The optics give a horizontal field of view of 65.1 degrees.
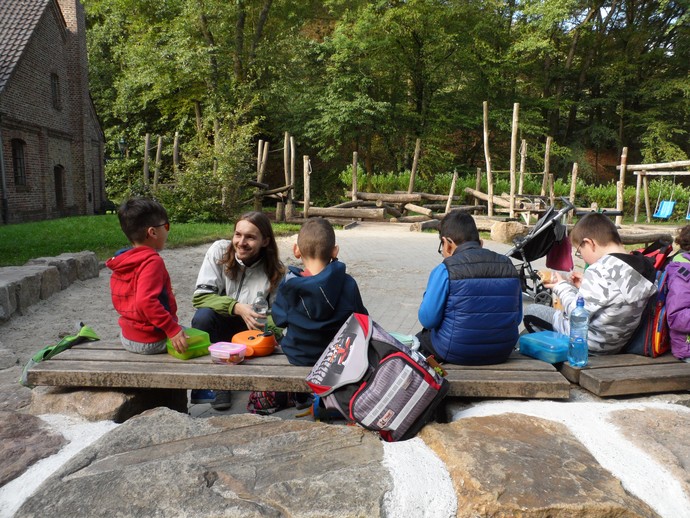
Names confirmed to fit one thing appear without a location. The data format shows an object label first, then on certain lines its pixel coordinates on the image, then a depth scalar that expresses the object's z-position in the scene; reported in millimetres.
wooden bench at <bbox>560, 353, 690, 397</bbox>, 2684
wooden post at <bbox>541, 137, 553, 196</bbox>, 20438
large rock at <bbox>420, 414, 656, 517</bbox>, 1735
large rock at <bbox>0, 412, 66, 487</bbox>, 2071
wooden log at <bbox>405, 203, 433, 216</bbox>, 21062
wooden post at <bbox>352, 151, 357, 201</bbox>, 21703
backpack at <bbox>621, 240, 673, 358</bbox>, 3046
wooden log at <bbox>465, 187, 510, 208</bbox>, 19906
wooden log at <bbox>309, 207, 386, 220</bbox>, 20484
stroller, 6137
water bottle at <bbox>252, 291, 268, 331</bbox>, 3498
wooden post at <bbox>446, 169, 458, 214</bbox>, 20719
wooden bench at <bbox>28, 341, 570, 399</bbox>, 2623
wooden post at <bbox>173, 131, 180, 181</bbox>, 18234
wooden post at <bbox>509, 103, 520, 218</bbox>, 15961
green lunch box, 2920
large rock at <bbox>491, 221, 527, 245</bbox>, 14695
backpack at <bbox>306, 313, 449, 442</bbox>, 2326
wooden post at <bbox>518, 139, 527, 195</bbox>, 17248
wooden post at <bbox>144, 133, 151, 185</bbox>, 19828
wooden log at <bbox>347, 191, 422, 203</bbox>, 21891
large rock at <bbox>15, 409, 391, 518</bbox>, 1746
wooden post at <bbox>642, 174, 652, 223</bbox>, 21359
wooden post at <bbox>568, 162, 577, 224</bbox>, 19827
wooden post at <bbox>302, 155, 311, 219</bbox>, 19922
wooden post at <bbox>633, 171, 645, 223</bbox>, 21325
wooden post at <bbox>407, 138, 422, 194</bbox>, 21969
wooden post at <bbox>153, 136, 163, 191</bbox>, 19562
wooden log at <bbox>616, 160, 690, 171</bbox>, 16636
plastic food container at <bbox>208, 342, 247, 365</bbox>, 2811
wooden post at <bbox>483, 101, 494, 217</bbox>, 18080
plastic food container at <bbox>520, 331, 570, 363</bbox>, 3039
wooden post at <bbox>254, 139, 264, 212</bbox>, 19988
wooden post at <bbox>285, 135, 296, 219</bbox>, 20203
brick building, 18469
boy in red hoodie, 2820
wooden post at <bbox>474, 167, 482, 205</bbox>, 22772
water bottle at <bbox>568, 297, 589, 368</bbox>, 2908
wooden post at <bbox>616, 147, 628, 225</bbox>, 16692
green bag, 2768
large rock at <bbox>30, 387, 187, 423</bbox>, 2668
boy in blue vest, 2807
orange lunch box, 3038
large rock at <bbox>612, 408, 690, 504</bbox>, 2021
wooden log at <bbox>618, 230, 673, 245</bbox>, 9314
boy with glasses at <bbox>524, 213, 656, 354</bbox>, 2994
